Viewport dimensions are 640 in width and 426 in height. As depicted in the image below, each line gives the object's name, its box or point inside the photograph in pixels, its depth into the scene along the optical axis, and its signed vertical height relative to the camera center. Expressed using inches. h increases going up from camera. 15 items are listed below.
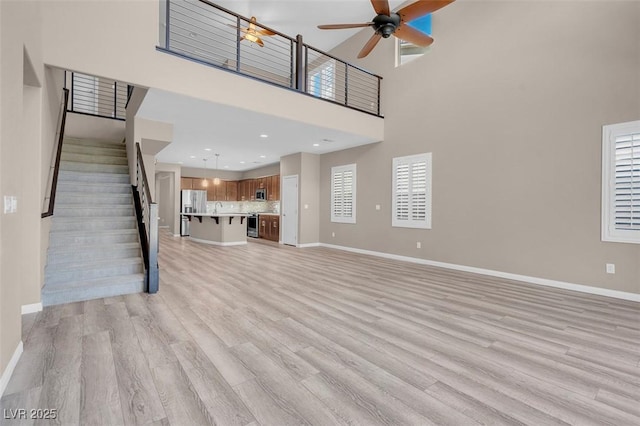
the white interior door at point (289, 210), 334.0 -4.5
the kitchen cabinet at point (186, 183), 444.8 +33.4
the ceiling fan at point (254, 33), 211.5 +130.0
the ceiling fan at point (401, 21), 140.9 +95.1
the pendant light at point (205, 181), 444.8 +36.1
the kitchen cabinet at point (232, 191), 485.7 +24.2
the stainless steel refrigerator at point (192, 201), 422.0 +5.9
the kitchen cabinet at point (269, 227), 375.6 -28.0
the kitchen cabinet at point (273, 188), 401.4 +24.9
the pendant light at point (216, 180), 468.1 +39.3
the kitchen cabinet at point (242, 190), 480.4 +25.6
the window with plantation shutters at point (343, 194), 296.5 +13.2
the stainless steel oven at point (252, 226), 421.7 -29.2
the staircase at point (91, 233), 138.2 -15.5
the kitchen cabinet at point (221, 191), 472.7 +23.1
